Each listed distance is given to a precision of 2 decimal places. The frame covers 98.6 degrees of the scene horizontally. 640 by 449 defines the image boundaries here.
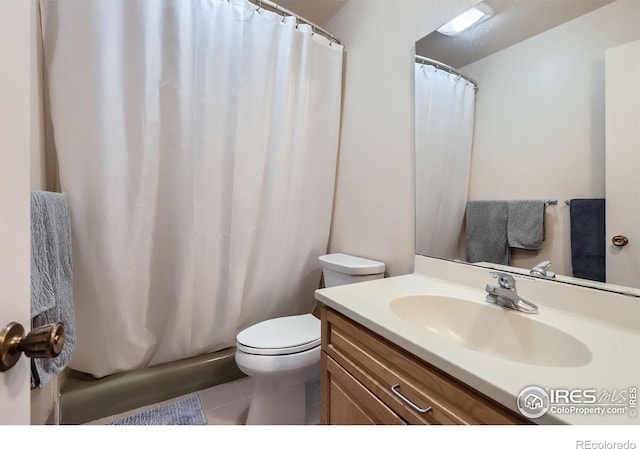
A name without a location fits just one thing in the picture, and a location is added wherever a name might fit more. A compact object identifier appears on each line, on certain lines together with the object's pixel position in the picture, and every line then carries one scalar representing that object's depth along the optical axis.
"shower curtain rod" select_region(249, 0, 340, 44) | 1.51
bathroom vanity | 0.49
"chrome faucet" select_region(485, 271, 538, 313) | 0.82
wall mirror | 0.77
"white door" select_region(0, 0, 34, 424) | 0.39
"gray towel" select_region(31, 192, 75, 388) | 0.84
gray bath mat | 1.32
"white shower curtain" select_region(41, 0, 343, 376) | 1.17
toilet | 1.19
